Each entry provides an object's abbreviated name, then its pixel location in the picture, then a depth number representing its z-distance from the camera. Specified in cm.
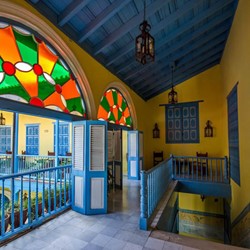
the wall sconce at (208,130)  717
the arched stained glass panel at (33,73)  251
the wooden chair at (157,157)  800
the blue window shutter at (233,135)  420
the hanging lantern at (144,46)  233
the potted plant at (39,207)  356
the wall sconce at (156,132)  820
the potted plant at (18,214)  323
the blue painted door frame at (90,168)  363
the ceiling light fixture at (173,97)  546
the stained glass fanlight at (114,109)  484
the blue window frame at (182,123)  755
